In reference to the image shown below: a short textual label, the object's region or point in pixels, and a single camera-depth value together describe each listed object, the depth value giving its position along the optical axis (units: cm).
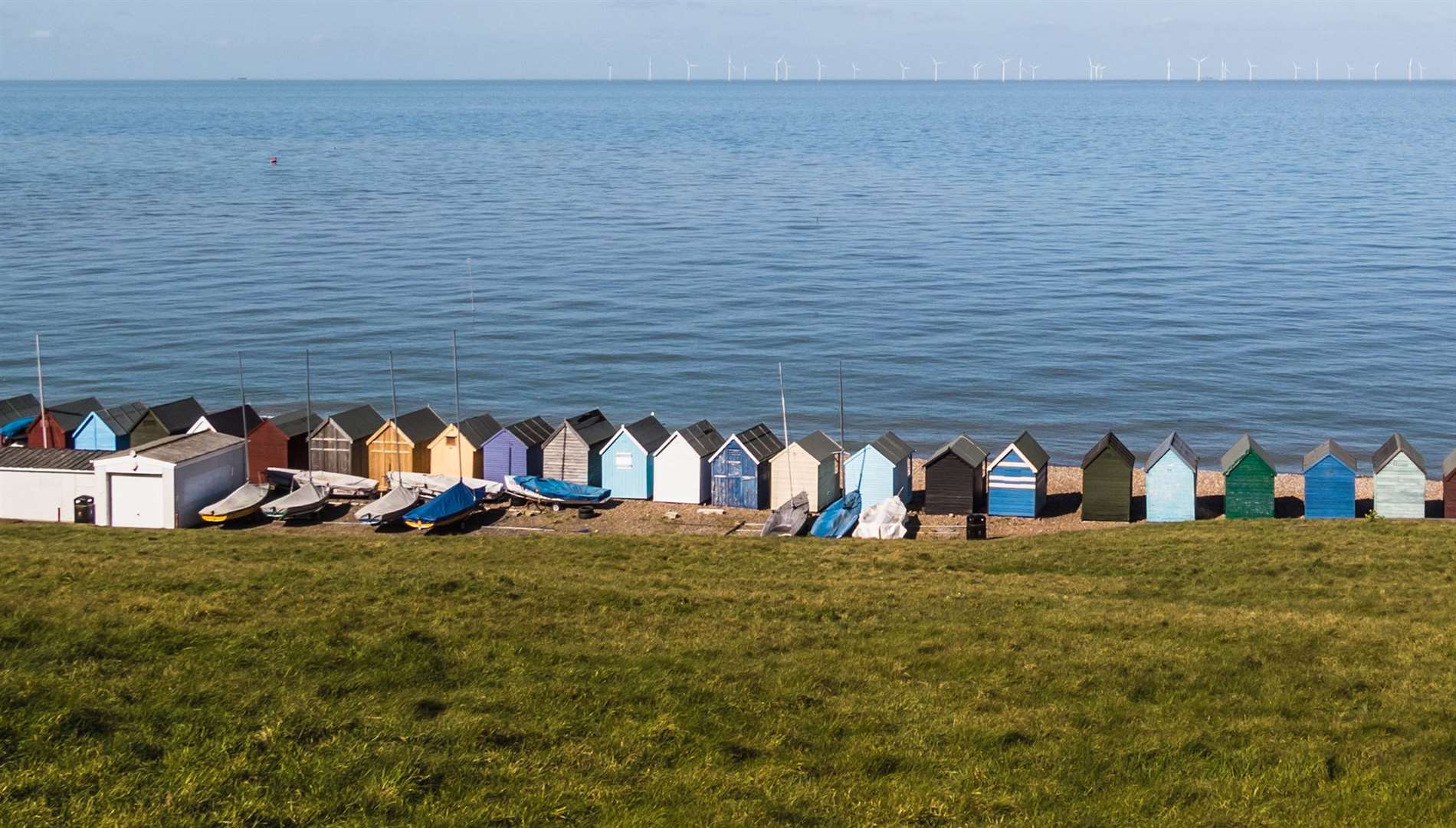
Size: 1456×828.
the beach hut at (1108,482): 3916
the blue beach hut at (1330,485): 3847
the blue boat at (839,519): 3766
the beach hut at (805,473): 4028
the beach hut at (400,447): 4262
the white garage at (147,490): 3775
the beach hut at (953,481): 3975
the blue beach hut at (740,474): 4081
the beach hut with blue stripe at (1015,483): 3959
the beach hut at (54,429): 4431
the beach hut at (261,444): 4291
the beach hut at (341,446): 4272
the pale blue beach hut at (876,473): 4028
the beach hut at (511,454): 4234
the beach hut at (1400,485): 3850
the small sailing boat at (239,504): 3806
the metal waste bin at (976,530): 3719
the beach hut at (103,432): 4366
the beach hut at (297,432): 4306
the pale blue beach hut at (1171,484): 3909
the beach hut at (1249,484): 3872
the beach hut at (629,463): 4162
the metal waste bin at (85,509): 3791
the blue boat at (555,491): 4025
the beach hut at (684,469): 4125
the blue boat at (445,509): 3772
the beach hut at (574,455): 4203
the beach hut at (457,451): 4256
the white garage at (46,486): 3838
